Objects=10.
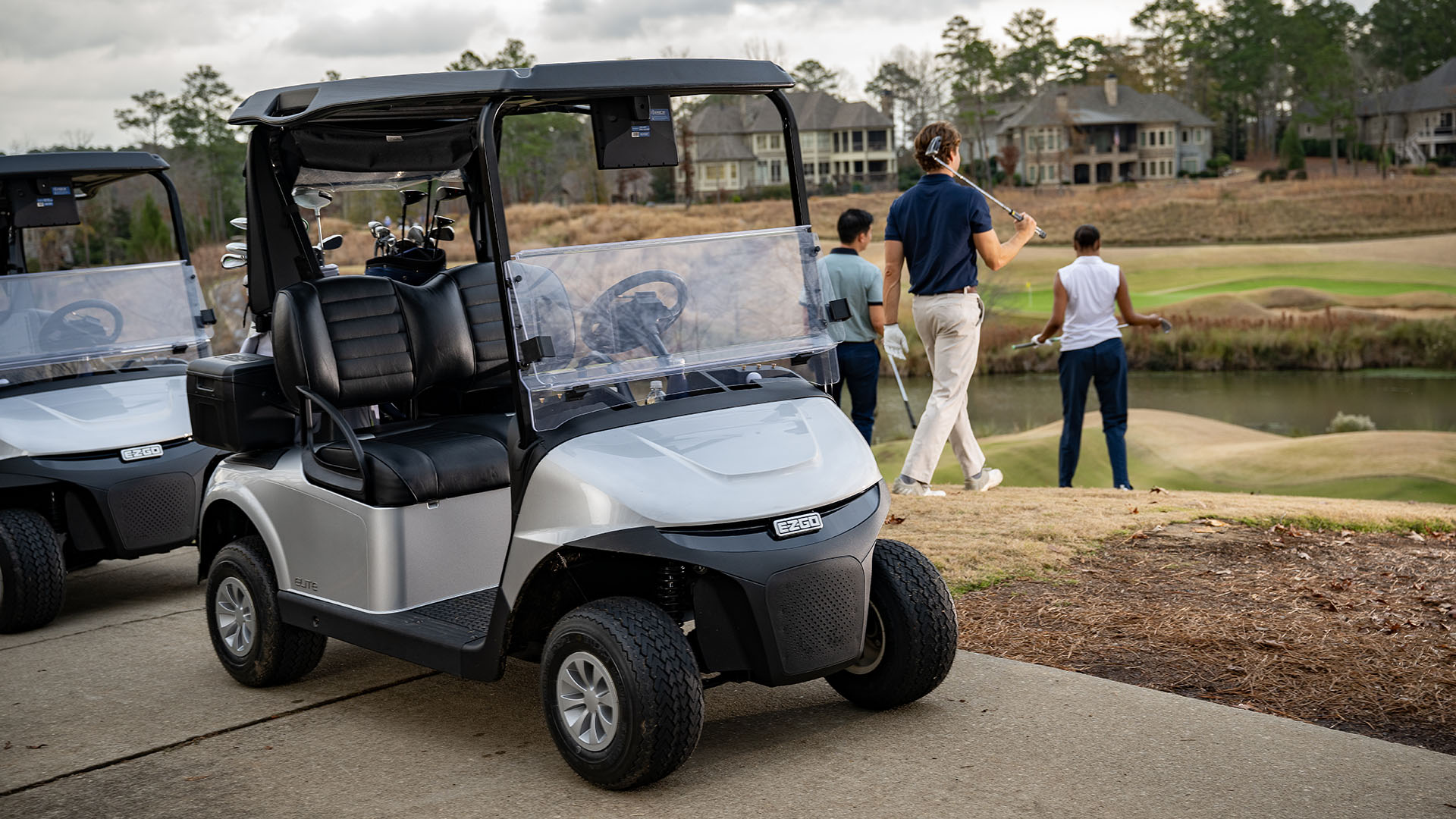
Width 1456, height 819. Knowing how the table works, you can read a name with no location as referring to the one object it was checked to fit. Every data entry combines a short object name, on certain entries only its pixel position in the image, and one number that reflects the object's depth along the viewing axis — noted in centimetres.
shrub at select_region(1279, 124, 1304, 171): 6969
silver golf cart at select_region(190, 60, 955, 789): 360
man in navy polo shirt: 715
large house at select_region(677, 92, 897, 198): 7794
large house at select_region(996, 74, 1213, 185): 7631
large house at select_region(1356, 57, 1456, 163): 7388
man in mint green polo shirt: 794
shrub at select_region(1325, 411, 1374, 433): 2108
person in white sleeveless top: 857
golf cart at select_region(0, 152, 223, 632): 596
